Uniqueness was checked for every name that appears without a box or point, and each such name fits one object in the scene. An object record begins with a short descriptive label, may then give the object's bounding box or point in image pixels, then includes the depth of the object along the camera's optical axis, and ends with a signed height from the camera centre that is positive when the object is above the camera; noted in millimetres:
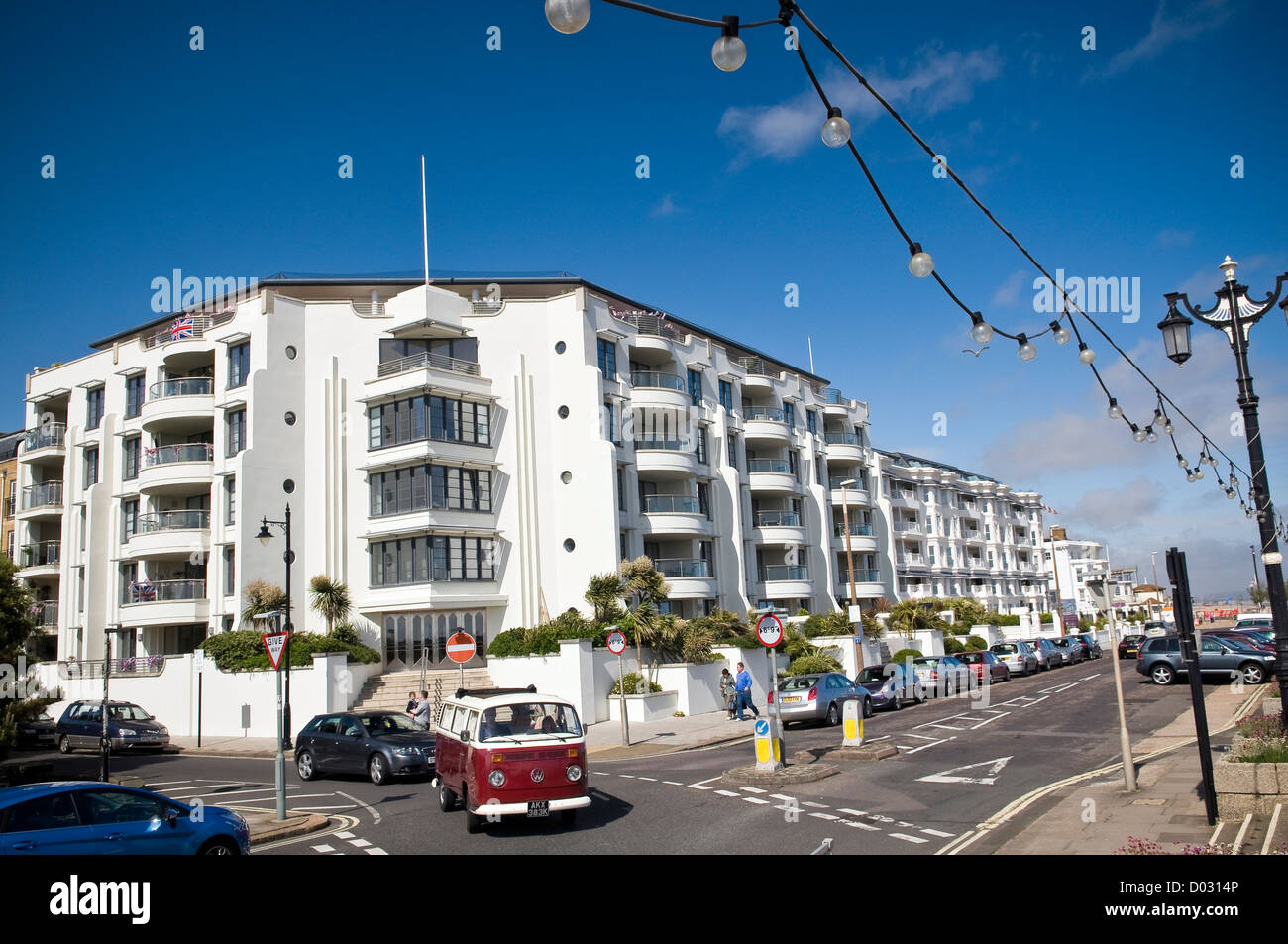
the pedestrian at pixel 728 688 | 30503 -3163
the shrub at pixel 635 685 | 30344 -2845
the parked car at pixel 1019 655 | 41688 -3545
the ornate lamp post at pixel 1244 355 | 11906 +2785
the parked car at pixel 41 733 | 32656 -3554
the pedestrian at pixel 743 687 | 27781 -2835
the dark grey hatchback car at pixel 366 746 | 18344 -2725
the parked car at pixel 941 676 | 32844 -3391
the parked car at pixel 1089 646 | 53250 -4308
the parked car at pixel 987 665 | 36281 -3457
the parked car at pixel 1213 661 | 28766 -3043
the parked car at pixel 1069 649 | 48750 -4008
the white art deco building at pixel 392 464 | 35031 +5964
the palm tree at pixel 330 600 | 33297 +578
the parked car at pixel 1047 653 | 45031 -3883
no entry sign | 23875 -1080
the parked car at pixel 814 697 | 25438 -3030
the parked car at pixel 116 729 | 28906 -3217
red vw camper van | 12266 -2076
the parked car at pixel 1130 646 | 44969 -3688
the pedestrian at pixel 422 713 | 23617 -2645
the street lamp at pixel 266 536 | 20675 +1945
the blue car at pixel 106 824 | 9000 -2010
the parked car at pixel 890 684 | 29094 -3191
